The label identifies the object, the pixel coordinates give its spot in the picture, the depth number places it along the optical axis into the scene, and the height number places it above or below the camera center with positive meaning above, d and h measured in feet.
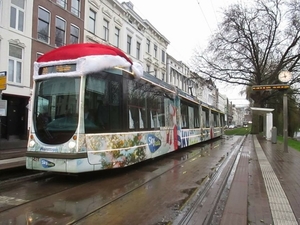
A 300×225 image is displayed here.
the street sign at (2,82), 31.14 +4.36
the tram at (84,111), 22.97 +1.14
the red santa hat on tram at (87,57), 23.55 +5.64
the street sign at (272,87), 49.21 +7.09
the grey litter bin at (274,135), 68.72 -1.84
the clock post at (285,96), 47.14 +4.93
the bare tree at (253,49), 98.53 +27.89
